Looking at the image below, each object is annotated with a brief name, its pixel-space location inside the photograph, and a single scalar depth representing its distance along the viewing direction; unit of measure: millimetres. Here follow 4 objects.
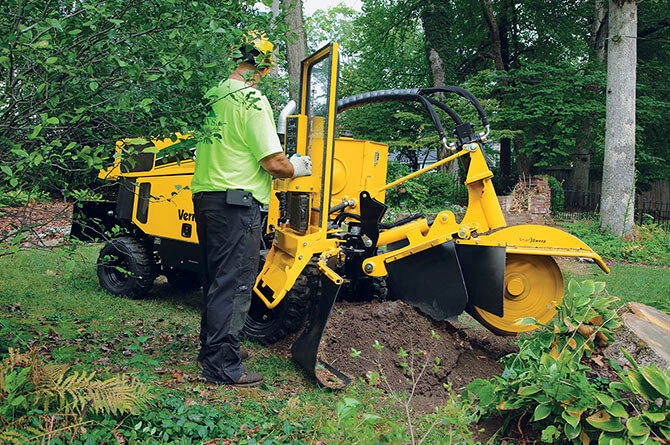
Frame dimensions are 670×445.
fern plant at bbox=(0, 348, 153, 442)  2710
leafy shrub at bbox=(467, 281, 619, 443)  2834
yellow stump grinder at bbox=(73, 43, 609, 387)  4215
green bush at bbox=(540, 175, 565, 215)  16578
